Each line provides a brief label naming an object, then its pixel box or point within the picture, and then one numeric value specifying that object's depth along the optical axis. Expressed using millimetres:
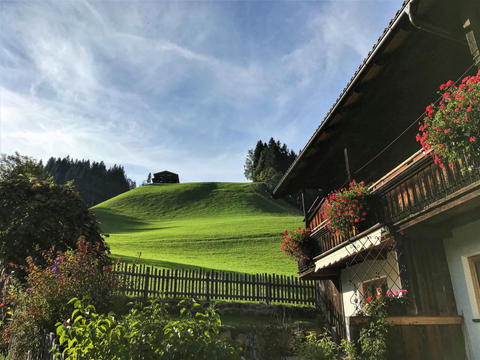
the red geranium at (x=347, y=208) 8430
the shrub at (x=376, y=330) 6160
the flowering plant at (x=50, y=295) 8398
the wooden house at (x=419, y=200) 6027
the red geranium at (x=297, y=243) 12453
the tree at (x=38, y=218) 11172
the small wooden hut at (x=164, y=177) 99875
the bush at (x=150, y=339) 3471
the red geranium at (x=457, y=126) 5094
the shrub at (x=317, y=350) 9438
